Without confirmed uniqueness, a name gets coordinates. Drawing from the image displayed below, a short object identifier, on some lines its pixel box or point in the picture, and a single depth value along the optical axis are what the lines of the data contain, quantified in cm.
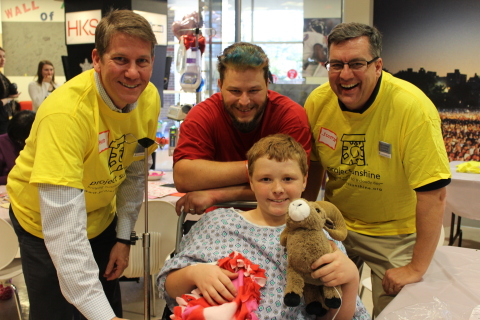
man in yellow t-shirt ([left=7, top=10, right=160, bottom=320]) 144
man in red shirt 197
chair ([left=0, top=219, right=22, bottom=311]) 263
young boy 152
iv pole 176
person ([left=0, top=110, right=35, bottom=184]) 350
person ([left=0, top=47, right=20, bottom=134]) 593
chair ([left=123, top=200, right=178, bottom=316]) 305
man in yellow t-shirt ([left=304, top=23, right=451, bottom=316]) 188
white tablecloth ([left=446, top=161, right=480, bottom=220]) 391
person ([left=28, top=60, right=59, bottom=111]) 753
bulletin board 986
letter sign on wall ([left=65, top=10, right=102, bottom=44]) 645
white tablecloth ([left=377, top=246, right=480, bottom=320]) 149
